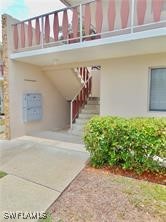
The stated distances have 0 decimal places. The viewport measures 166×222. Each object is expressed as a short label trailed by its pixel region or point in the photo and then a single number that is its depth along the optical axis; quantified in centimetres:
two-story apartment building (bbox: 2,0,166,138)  467
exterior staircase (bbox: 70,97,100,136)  767
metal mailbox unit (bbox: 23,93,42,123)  704
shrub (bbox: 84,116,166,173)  355
